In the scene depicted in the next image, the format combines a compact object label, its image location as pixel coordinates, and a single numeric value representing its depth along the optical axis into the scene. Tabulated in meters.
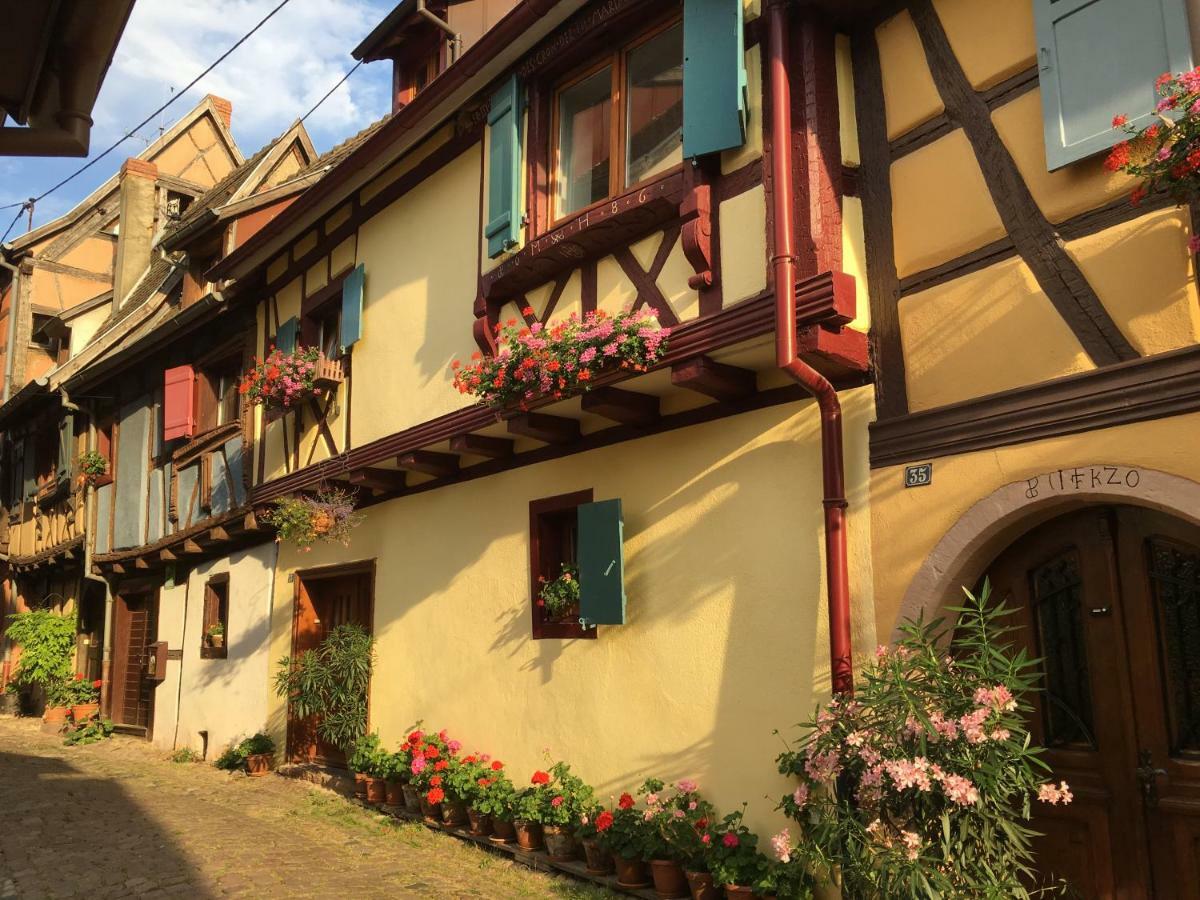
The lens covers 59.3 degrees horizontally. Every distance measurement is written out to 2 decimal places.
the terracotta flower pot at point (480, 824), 7.50
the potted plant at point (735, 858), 5.40
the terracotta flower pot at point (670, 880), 5.85
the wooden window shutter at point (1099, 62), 4.42
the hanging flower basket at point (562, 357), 6.16
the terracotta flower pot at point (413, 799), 8.33
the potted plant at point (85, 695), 15.18
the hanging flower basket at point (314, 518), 9.41
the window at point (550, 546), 7.53
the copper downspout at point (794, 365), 5.29
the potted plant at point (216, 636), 12.42
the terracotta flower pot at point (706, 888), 5.60
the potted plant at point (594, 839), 6.42
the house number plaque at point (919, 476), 5.13
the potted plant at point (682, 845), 5.69
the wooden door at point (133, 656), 14.45
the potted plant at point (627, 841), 6.07
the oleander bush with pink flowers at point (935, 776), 4.28
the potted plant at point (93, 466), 15.43
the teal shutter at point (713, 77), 5.95
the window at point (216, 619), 12.40
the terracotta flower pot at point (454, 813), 7.85
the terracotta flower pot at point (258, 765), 10.73
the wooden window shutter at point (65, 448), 16.59
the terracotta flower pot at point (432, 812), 8.12
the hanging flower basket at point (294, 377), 10.04
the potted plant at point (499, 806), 7.32
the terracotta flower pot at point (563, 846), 6.76
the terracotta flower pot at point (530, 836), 7.05
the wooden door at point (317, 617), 10.53
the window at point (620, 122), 6.67
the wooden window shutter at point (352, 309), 9.79
